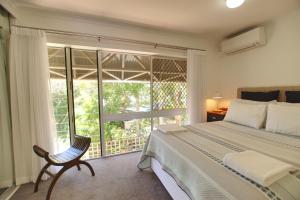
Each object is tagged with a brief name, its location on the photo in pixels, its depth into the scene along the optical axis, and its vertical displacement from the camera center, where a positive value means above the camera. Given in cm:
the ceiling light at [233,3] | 166 +95
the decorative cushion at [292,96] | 217 -5
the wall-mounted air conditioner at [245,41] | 266 +93
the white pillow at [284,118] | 180 -31
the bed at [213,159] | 94 -54
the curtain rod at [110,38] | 223 +91
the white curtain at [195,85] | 314 +17
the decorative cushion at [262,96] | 247 -5
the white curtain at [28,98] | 197 -2
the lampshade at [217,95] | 334 -5
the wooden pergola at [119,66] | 249 +52
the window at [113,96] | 252 -1
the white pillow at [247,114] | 218 -30
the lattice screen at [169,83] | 321 +23
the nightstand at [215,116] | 310 -44
